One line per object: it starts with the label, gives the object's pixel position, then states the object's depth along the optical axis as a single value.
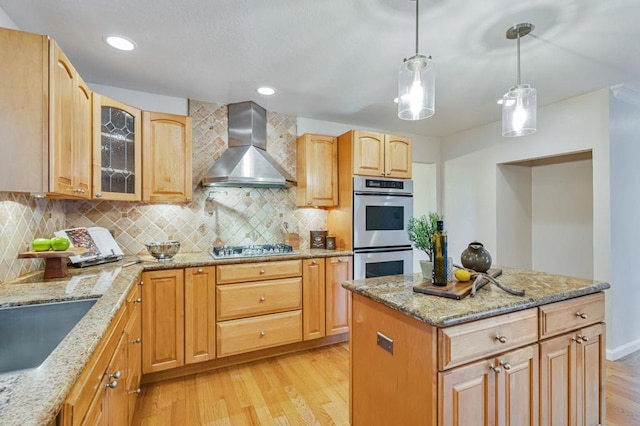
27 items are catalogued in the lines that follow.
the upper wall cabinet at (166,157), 2.57
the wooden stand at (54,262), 1.73
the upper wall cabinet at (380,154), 3.18
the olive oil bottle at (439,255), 1.49
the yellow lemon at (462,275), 1.60
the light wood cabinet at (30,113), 1.36
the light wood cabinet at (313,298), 2.87
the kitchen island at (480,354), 1.23
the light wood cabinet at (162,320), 2.29
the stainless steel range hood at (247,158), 2.77
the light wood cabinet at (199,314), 2.43
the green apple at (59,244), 1.80
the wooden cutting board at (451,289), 1.41
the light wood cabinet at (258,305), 2.54
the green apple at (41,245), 1.76
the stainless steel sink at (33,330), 1.27
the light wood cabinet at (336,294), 2.99
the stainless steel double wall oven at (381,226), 3.15
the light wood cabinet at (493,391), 1.22
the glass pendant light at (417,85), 1.56
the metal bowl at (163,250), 2.45
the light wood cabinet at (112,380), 0.83
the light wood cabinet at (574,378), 1.49
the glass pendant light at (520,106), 1.83
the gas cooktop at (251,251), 2.73
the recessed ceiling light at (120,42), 1.94
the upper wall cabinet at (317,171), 3.28
